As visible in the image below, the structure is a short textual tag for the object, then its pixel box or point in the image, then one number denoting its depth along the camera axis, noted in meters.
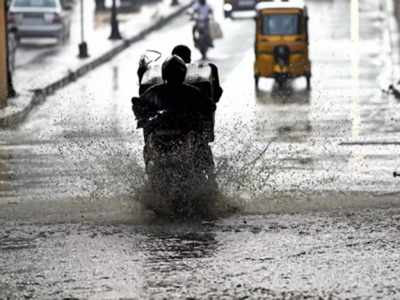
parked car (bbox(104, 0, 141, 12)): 58.71
